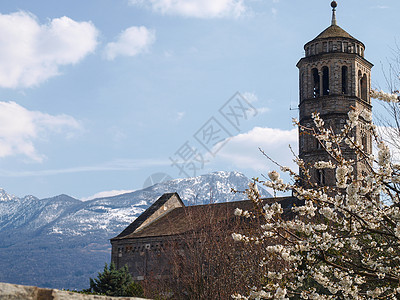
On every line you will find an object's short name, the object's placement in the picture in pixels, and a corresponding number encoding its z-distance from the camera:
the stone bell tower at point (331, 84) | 77.19
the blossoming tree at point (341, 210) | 16.64
